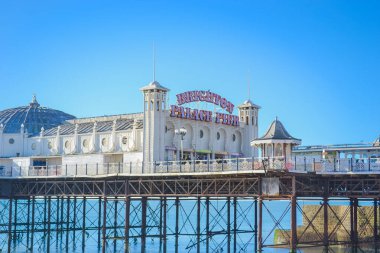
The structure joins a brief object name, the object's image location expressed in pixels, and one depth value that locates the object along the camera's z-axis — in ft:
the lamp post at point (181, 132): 212.43
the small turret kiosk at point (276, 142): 193.26
